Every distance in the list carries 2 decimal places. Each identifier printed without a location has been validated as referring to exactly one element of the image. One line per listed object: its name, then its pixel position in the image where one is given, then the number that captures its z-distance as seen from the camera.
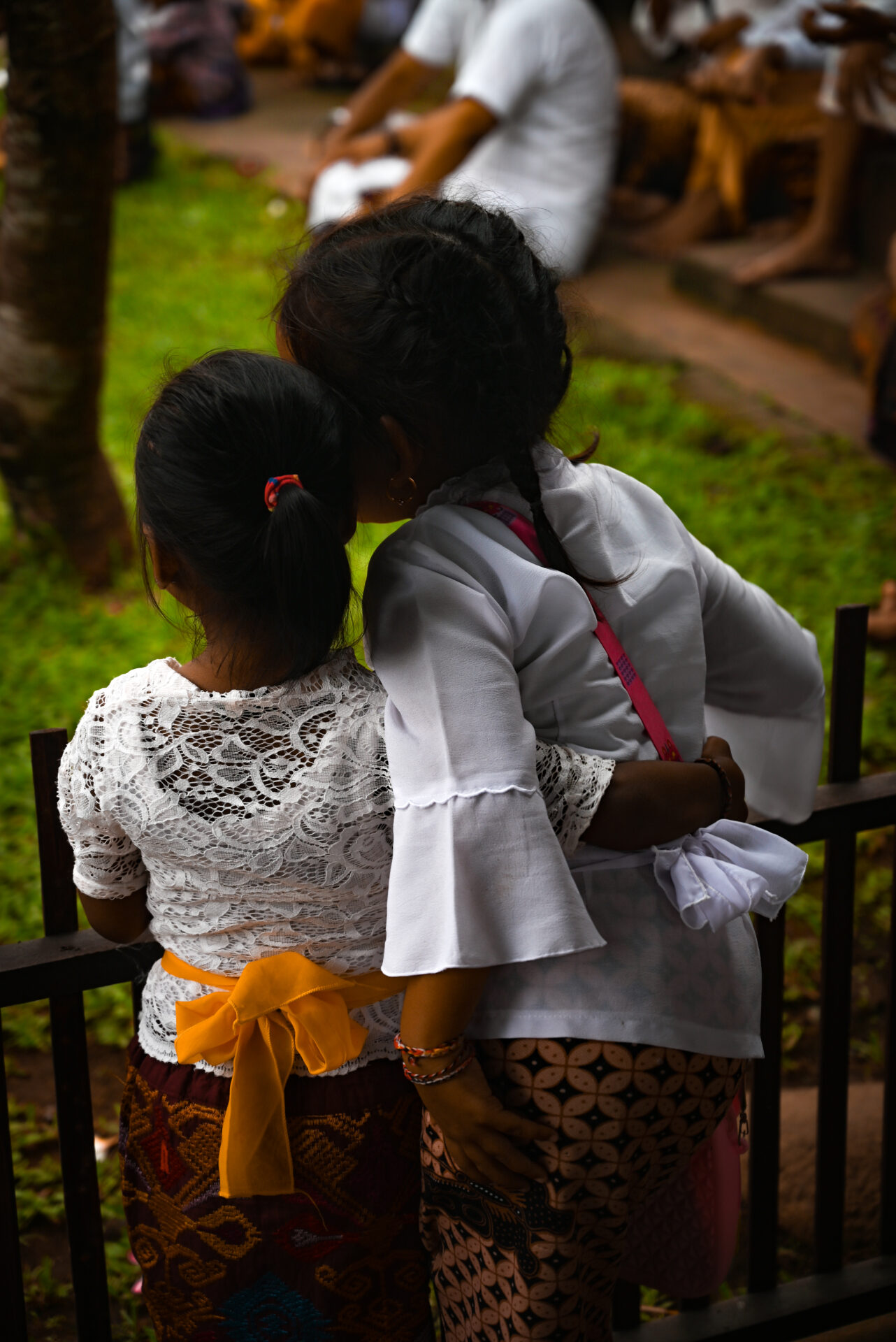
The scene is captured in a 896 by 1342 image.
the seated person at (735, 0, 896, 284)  4.15
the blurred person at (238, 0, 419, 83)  11.62
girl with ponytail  1.13
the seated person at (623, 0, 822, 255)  5.82
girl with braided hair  1.14
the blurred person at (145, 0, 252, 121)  10.52
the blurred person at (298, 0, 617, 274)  5.23
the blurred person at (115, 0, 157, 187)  8.73
